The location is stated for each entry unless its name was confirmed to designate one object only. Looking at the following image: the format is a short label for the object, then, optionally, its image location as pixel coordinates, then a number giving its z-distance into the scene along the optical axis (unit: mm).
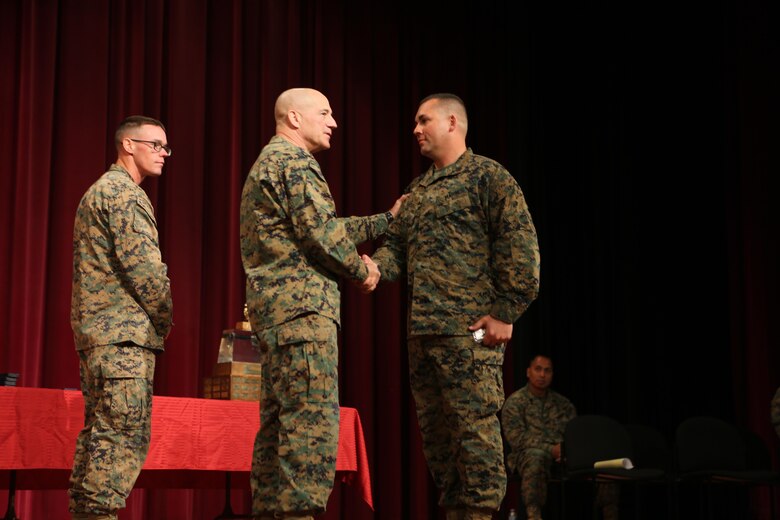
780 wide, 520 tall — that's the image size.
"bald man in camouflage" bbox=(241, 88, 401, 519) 3055
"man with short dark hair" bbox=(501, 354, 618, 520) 7180
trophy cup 4832
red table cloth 4070
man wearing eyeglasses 3590
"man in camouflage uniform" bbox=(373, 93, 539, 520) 3293
